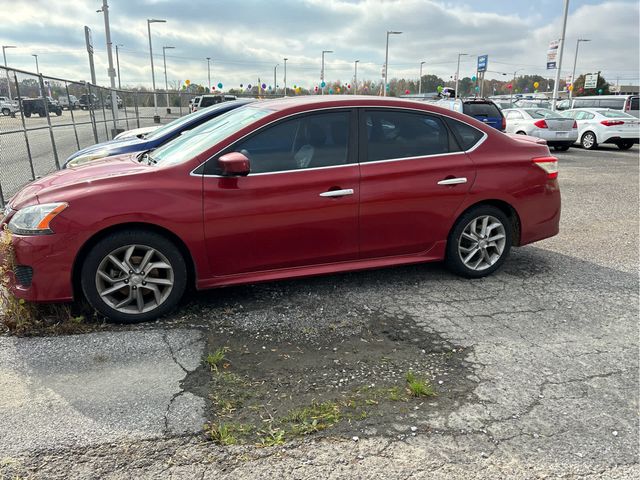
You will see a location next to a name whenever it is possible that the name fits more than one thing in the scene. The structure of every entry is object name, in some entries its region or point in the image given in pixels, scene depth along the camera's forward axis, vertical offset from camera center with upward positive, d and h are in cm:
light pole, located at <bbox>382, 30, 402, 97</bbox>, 4561 +148
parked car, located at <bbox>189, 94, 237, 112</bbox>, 2901 -14
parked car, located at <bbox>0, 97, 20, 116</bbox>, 873 -15
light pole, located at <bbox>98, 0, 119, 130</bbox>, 2209 +218
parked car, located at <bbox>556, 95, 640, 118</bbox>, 2517 -37
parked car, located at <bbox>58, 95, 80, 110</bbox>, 1203 -12
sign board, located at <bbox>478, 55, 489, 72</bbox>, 3600 +224
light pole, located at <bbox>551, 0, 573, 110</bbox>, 2630 +215
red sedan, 365 -84
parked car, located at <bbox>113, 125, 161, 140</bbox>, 856 -62
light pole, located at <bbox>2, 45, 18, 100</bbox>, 893 +22
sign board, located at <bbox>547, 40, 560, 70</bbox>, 2794 +201
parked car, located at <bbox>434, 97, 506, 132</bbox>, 1530 -40
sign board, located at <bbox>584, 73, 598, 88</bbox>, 4897 +136
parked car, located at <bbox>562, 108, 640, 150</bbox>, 1838 -115
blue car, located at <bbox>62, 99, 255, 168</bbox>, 702 -59
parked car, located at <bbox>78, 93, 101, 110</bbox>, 1376 -11
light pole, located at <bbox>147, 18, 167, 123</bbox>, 2646 +184
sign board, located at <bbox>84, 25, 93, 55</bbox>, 1680 +194
